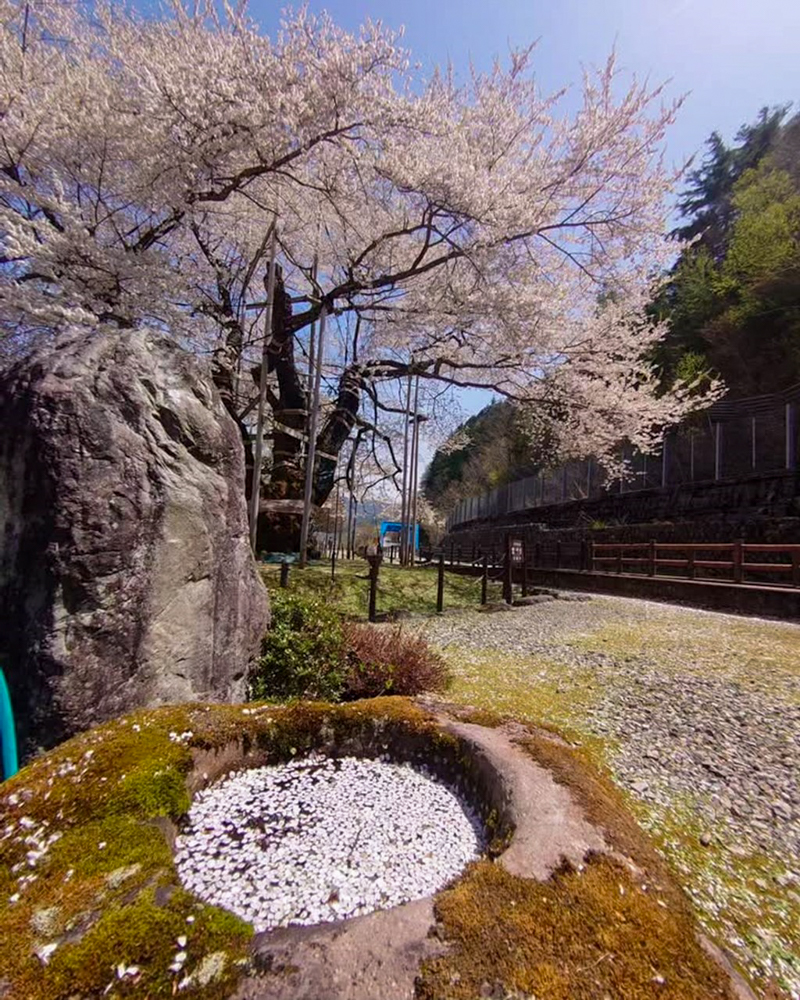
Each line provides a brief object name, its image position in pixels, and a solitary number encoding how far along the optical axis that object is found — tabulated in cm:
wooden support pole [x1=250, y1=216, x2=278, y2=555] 805
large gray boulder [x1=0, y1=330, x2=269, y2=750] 229
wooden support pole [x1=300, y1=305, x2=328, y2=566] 915
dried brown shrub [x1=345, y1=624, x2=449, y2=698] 427
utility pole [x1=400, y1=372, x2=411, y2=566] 1603
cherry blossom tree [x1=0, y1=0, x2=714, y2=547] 723
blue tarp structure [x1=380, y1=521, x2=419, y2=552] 3002
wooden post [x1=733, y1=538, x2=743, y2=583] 1010
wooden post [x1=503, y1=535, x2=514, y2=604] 1083
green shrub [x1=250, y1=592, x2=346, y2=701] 381
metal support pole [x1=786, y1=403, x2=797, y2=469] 1340
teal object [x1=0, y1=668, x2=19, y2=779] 198
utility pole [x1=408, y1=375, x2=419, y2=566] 1628
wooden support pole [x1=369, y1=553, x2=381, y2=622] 752
